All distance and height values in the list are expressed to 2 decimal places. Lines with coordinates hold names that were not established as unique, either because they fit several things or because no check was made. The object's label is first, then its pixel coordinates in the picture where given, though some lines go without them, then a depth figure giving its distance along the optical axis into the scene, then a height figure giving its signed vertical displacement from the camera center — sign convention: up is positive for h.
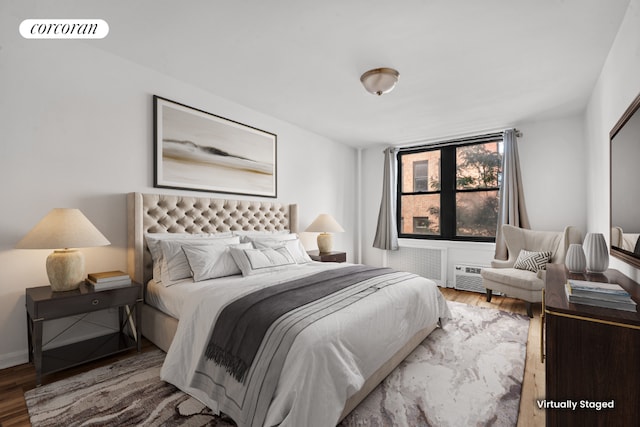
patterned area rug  1.69 -1.16
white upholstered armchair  3.45 -0.62
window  4.71 +0.39
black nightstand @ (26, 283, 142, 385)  1.98 -0.77
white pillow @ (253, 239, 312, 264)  3.28 -0.37
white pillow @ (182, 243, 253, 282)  2.59 -0.44
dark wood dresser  1.26 -0.67
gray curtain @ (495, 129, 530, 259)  4.24 +0.26
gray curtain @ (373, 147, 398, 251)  5.36 +0.13
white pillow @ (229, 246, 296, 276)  2.79 -0.45
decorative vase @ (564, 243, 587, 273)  2.22 -0.36
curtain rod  4.53 +1.18
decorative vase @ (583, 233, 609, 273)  2.15 -0.31
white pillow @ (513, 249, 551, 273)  3.69 -0.60
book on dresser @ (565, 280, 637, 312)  1.36 -0.40
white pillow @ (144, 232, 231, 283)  2.67 -0.32
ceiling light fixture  2.69 +1.21
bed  1.45 -0.72
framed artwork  3.01 +0.68
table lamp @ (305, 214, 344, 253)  4.38 -0.25
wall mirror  1.75 +0.17
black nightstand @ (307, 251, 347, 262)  4.21 -0.62
